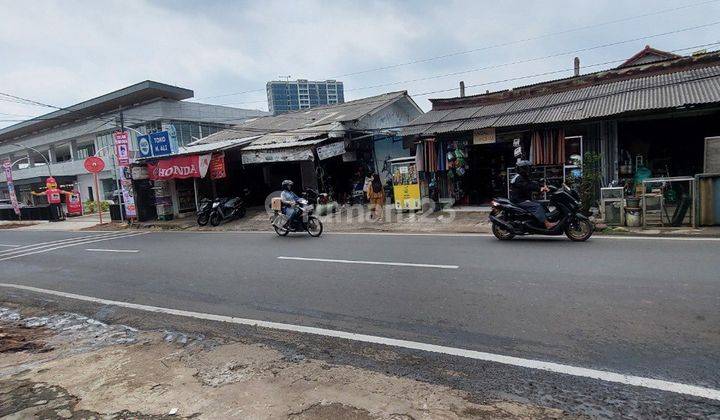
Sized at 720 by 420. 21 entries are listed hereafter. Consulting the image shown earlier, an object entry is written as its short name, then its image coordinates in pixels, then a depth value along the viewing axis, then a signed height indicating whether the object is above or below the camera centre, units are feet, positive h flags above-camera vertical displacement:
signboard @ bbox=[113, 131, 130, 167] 62.59 +7.50
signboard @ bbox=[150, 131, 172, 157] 63.52 +7.68
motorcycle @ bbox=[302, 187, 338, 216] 56.65 -2.77
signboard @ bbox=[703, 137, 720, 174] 32.63 -0.33
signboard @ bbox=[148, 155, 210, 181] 60.39 +3.81
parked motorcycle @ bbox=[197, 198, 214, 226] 58.18 -3.06
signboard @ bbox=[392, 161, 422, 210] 50.65 -1.32
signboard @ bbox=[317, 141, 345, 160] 55.57 +4.24
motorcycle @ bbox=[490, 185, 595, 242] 28.76 -3.87
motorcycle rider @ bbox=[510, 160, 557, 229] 30.01 -1.75
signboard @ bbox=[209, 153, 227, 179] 60.08 +3.47
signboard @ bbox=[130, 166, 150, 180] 65.87 +3.71
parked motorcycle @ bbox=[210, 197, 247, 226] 57.47 -2.89
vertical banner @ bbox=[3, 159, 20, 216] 87.74 +3.38
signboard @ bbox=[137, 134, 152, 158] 65.26 +7.68
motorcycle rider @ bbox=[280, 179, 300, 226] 41.32 -1.95
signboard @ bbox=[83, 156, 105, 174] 64.39 +5.52
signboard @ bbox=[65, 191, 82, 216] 93.40 -0.65
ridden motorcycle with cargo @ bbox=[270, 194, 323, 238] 40.68 -3.80
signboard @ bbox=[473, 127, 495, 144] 46.19 +3.70
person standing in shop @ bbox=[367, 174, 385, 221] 50.78 -2.25
